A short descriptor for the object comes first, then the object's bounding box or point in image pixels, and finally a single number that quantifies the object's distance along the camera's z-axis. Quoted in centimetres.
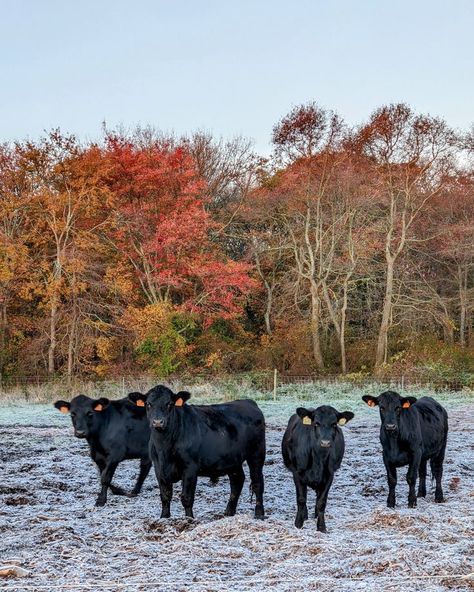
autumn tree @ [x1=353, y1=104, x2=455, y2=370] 3075
